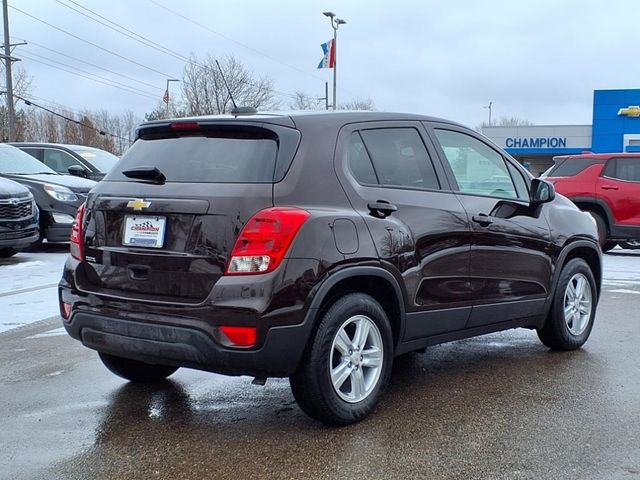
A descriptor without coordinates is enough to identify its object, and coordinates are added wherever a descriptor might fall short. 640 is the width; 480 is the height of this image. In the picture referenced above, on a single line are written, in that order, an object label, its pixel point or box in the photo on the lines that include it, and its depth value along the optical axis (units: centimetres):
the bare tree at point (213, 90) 4159
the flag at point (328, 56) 3000
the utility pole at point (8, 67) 2623
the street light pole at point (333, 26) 2961
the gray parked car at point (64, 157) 1375
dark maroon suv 352
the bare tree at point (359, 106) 6298
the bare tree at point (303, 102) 5748
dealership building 3737
